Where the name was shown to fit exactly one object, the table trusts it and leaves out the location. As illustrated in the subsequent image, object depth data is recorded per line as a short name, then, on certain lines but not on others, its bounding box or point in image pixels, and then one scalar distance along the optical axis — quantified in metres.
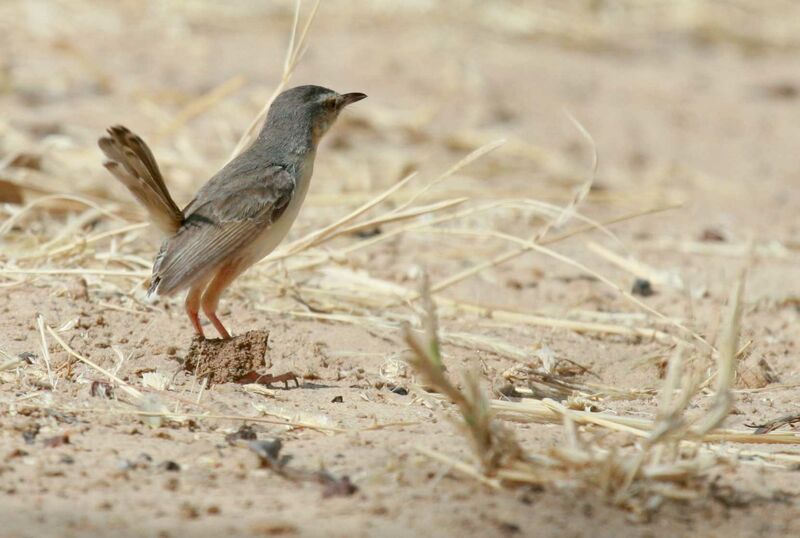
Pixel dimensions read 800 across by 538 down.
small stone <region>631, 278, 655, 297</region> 13.06
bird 9.19
